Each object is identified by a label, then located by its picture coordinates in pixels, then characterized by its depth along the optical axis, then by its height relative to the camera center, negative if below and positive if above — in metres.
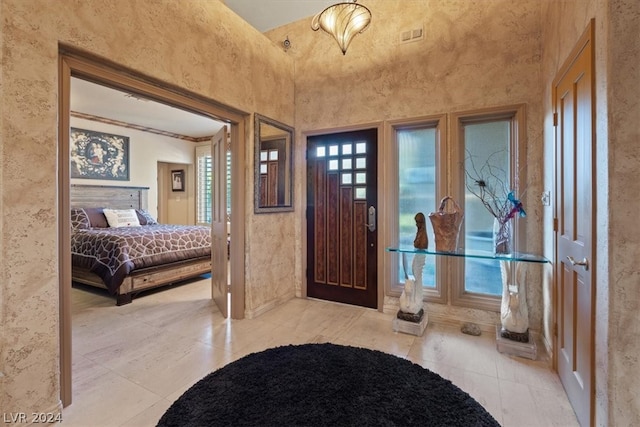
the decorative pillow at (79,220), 4.58 -0.10
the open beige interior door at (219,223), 3.26 -0.12
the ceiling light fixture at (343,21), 2.21 +1.51
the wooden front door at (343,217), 3.39 -0.06
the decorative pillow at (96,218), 4.98 -0.08
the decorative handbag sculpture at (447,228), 2.55 -0.14
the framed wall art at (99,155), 5.50 +1.17
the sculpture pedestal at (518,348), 2.31 -1.11
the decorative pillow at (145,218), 5.70 -0.09
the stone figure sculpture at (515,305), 2.39 -0.78
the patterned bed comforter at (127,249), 3.56 -0.48
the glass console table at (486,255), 2.23 -0.36
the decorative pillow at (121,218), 5.16 -0.08
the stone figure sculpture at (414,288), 2.80 -0.75
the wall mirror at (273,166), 3.22 +0.56
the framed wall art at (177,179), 7.61 +0.90
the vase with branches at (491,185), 2.51 +0.27
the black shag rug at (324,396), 1.63 -1.16
